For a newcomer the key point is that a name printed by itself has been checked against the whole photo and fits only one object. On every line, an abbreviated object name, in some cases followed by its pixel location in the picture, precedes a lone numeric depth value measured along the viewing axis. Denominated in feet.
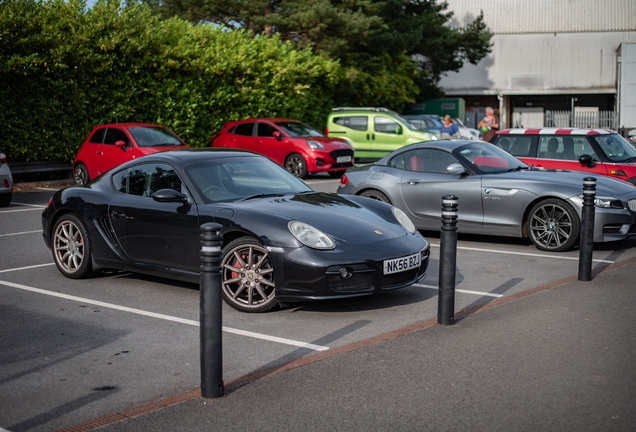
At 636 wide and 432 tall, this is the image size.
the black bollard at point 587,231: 22.35
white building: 173.88
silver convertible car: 28.32
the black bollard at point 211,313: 12.63
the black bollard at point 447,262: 17.40
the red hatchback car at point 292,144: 62.75
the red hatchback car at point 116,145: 53.57
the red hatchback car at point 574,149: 37.96
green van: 76.85
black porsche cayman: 18.74
